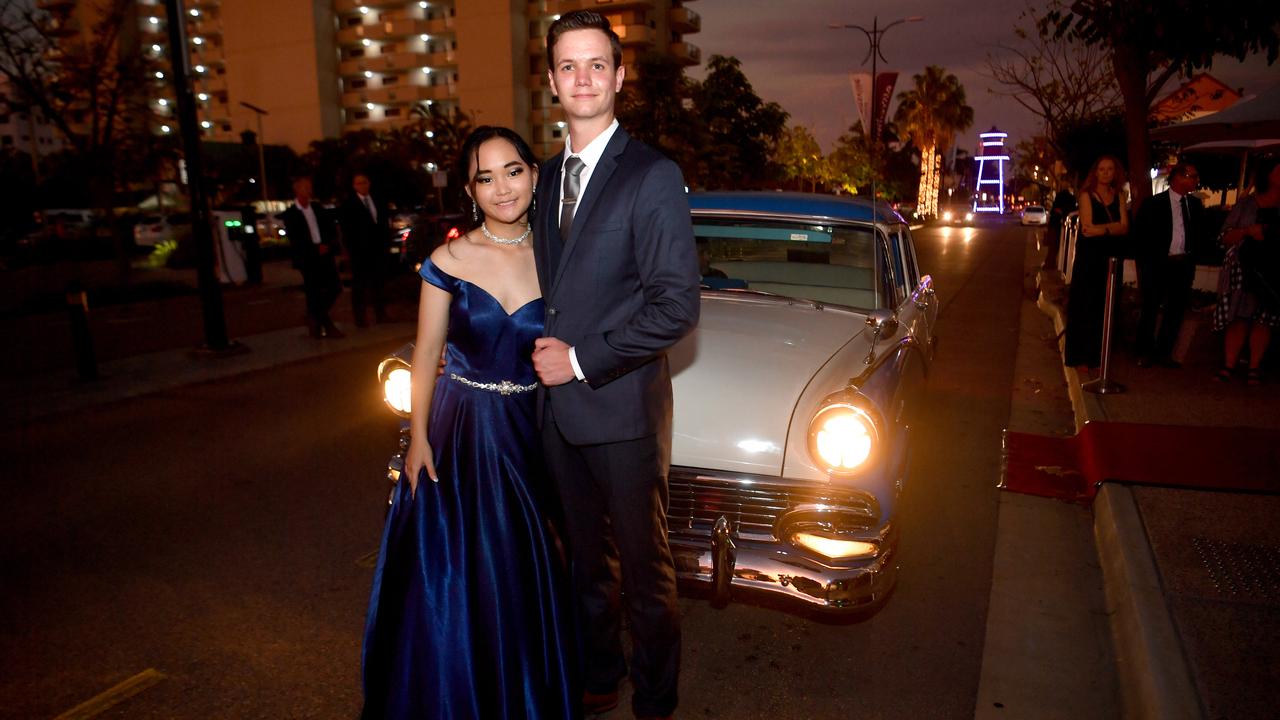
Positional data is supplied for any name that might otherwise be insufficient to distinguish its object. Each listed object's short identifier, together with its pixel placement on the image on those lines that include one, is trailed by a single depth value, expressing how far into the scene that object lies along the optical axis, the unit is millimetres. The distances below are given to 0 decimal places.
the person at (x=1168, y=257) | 7238
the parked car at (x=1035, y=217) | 54875
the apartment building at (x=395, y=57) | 61875
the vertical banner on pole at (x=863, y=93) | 19828
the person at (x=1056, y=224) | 17266
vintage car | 2850
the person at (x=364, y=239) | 10219
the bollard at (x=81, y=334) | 7742
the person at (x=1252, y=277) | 6453
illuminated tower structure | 108938
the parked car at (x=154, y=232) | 25500
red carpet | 4523
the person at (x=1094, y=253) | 6926
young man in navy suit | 2123
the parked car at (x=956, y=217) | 59612
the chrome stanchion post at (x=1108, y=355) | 6508
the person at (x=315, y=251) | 9445
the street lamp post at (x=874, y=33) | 23938
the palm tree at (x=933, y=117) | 60188
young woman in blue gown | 2371
